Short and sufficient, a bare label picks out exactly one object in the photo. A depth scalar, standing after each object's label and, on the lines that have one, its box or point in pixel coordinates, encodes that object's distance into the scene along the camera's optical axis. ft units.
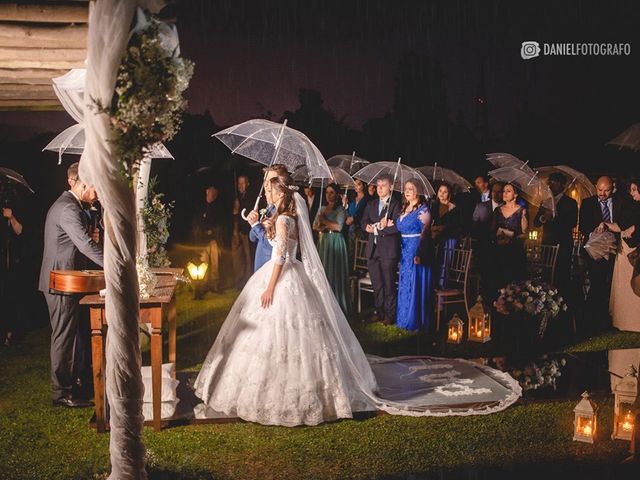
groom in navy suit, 18.86
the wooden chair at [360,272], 31.55
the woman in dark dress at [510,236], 27.32
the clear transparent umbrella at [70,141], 21.28
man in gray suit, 17.92
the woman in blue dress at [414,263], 27.12
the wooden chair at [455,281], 27.68
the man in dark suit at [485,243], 28.63
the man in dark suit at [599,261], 29.60
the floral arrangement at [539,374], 20.27
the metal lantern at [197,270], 34.88
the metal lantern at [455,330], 25.82
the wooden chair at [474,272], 29.60
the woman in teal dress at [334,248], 30.25
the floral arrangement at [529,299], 25.43
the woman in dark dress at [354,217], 35.07
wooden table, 15.53
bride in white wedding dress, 16.53
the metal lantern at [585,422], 15.39
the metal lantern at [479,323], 25.71
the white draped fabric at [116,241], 9.70
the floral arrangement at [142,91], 9.93
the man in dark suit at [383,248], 28.53
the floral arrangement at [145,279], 16.47
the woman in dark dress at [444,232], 31.37
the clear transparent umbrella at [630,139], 31.01
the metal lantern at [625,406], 14.78
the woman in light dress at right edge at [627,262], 27.81
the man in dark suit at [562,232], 27.84
